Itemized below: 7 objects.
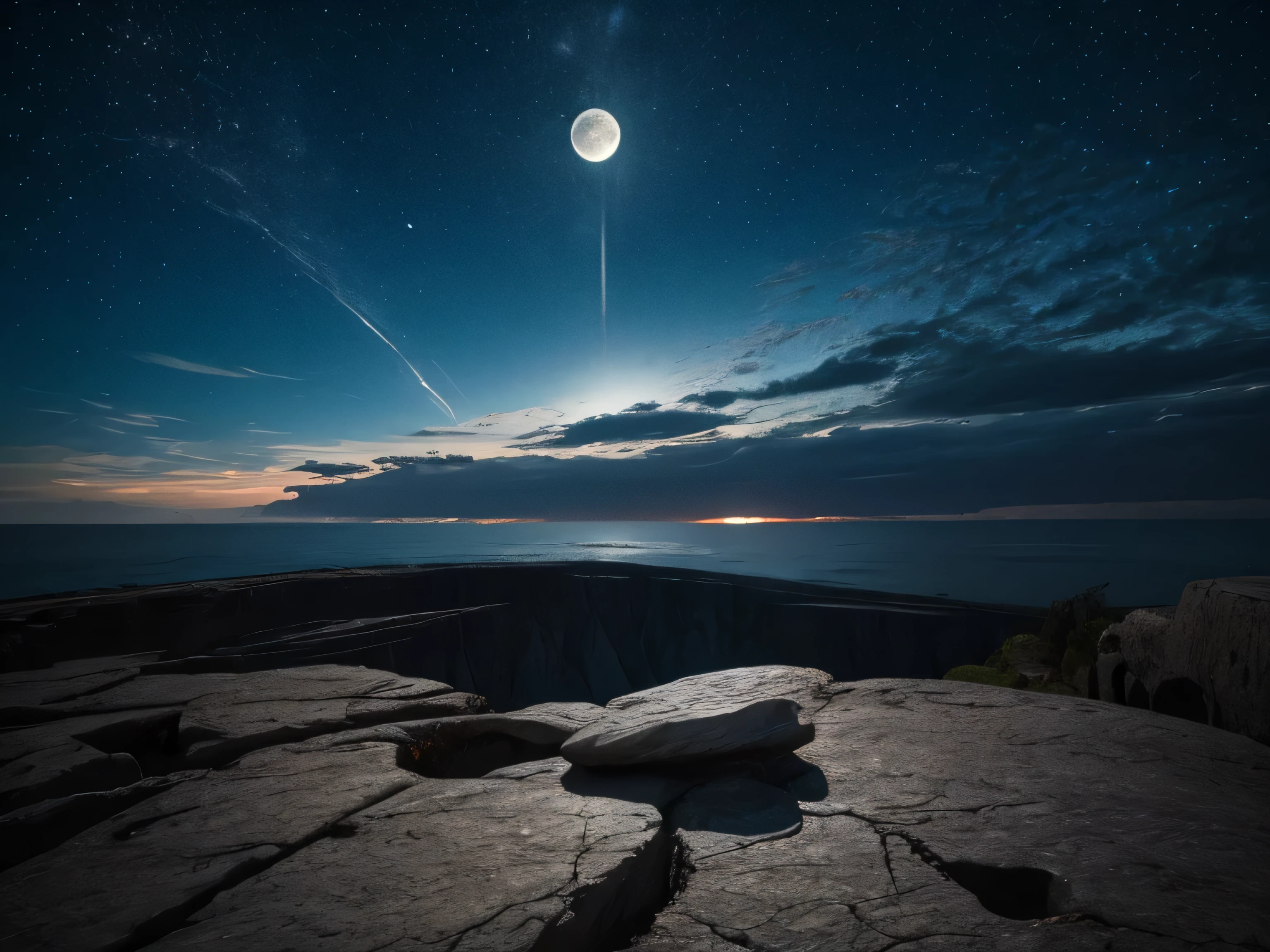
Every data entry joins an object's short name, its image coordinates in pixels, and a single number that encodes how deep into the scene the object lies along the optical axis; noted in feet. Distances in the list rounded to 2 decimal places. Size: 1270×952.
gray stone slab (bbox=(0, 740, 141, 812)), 9.98
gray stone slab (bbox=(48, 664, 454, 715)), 15.44
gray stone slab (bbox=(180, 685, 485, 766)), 12.58
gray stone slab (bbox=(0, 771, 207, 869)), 8.51
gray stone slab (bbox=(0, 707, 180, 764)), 12.11
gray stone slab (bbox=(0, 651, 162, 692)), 18.17
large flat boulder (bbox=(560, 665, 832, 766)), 10.24
